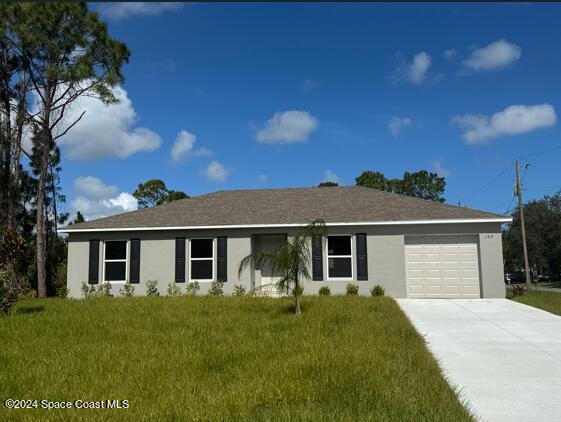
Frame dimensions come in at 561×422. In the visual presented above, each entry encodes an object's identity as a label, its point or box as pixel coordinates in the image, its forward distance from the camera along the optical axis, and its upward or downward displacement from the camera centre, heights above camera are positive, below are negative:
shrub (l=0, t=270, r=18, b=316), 11.66 -0.81
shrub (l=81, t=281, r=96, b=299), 18.38 -1.07
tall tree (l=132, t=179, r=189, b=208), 51.56 +8.03
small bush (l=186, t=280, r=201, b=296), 17.91 -1.05
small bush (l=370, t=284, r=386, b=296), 16.94 -1.17
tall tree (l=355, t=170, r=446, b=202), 55.31 +9.25
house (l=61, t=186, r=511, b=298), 17.08 +0.61
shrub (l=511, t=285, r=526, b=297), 17.63 -1.30
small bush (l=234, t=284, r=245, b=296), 17.62 -1.11
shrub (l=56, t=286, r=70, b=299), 18.85 -1.17
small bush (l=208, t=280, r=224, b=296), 17.73 -1.03
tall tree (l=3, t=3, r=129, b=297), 22.98 +11.42
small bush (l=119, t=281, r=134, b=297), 18.24 -1.08
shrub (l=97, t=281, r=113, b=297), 18.42 -1.05
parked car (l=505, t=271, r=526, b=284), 56.47 -2.59
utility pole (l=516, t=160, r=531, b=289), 31.56 +4.95
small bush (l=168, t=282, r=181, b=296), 17.91 -1.06
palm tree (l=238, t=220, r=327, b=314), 11.65 +0.08
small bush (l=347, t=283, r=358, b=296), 17.06 -1.12
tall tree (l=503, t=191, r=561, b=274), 54.97 +2.79
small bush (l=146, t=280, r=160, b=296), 18.17 -1.01
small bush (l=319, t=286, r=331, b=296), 17.17 -1.16
